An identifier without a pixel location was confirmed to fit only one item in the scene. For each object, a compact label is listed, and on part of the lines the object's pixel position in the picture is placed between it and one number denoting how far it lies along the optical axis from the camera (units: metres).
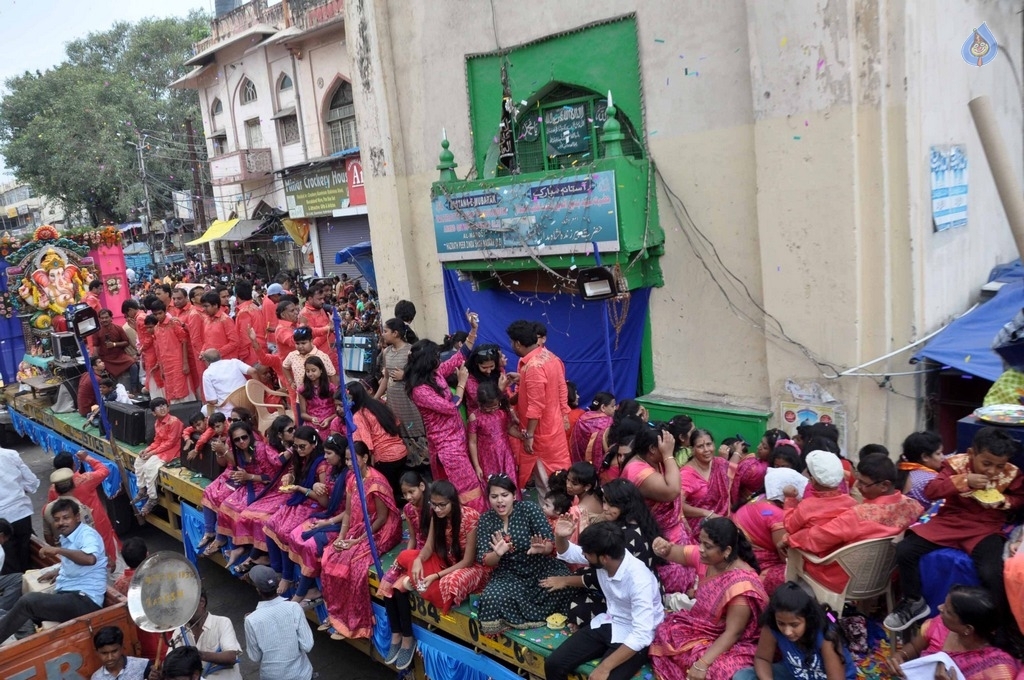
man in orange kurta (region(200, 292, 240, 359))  8.84
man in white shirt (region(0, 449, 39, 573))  6.37
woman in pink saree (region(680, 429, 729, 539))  4.82
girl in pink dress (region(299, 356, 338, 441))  6.66
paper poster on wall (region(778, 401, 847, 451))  6.52
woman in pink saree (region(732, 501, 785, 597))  4.12
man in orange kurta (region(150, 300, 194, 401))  9.02
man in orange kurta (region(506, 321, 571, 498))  5.64
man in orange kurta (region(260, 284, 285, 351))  8.72
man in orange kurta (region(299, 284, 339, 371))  8.16
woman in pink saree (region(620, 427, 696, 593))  4.15
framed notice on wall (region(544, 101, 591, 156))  8.38
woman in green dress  4.34
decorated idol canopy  11.20
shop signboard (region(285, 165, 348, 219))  21.00
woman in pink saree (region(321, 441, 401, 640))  5.30
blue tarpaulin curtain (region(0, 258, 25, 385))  12.84
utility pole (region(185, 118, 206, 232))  29.30
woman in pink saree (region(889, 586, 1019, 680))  2.86
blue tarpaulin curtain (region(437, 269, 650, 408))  8.20
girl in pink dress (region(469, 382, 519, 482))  5.65
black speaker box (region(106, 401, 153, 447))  8.55
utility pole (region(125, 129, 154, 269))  27.12
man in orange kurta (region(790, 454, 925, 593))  3.56
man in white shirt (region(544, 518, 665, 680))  3.65
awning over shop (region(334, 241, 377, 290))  14.56
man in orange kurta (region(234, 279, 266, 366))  8.88
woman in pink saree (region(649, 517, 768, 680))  3.43
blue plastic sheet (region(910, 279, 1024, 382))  5.88
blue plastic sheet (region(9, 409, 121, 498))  8.70
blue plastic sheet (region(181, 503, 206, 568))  7.42
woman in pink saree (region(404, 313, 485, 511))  5.30
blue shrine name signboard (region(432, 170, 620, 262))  7.18
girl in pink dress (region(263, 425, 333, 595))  5.93
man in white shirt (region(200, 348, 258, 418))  7.98
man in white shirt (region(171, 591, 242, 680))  4.51
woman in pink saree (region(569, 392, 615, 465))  5.69
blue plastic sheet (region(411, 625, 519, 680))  4.47
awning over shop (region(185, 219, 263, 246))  24.77
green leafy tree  28.62
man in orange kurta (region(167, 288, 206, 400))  9.10
